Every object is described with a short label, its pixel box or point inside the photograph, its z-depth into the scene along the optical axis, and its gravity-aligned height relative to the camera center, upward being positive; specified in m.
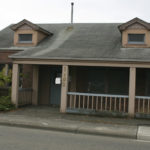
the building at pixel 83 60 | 10.95 +0.99
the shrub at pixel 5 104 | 11.46 -1.18
